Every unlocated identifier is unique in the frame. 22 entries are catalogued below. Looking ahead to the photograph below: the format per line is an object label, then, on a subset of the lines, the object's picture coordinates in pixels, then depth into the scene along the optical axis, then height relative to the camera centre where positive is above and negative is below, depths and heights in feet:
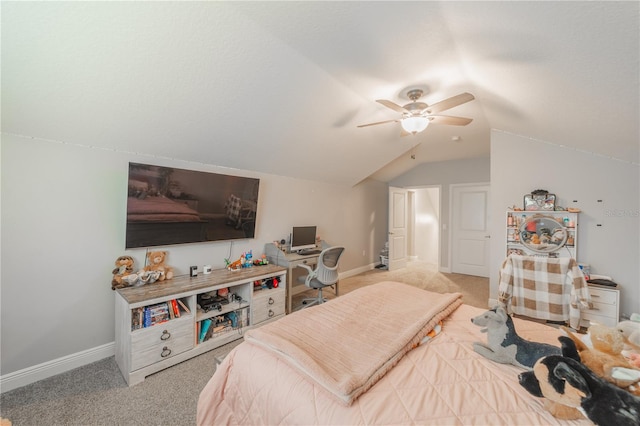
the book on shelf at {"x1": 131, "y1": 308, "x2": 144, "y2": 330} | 6.92 -3.01
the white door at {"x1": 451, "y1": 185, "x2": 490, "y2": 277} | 17.56 -0.77
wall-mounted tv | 8.08 +0.20
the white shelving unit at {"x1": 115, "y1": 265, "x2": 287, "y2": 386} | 6.83 -3.44
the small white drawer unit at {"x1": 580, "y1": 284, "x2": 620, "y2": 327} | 8.91 -3.04
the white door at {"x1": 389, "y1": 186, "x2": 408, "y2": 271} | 19.42 -0.88
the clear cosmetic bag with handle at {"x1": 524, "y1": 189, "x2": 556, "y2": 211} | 10.68 +0.86
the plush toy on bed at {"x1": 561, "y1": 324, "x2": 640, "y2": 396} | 2.91 -1.74
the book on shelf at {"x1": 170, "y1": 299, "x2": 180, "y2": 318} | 7.61 -2.98
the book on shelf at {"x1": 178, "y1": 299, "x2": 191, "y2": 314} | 7.95 -3.04
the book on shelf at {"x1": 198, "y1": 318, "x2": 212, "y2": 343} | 8.34 -3.89
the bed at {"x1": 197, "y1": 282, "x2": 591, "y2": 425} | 3.18 -2.41
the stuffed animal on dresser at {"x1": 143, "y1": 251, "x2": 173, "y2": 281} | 8.54 -1.90
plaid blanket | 7.89 -2.24
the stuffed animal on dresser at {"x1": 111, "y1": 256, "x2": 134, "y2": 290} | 7.79 -1.97
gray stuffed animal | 4.01 -2.07
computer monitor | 13.34 -1.28
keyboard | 13.21 -2.01
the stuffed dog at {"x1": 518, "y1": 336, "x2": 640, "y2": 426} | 2.67 -1.93
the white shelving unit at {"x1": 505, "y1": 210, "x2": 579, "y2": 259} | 10.30 -0.39
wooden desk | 11.59 -2.19
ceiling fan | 7.06 +3.11
